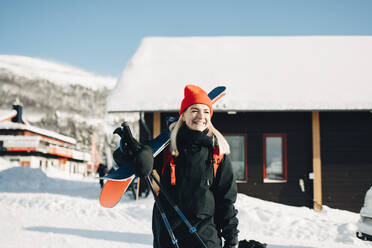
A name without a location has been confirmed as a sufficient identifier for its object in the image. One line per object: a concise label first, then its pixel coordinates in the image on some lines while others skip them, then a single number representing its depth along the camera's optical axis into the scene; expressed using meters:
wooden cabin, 9.75
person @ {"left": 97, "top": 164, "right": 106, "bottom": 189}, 13.98
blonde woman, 2.21
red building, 30.00
